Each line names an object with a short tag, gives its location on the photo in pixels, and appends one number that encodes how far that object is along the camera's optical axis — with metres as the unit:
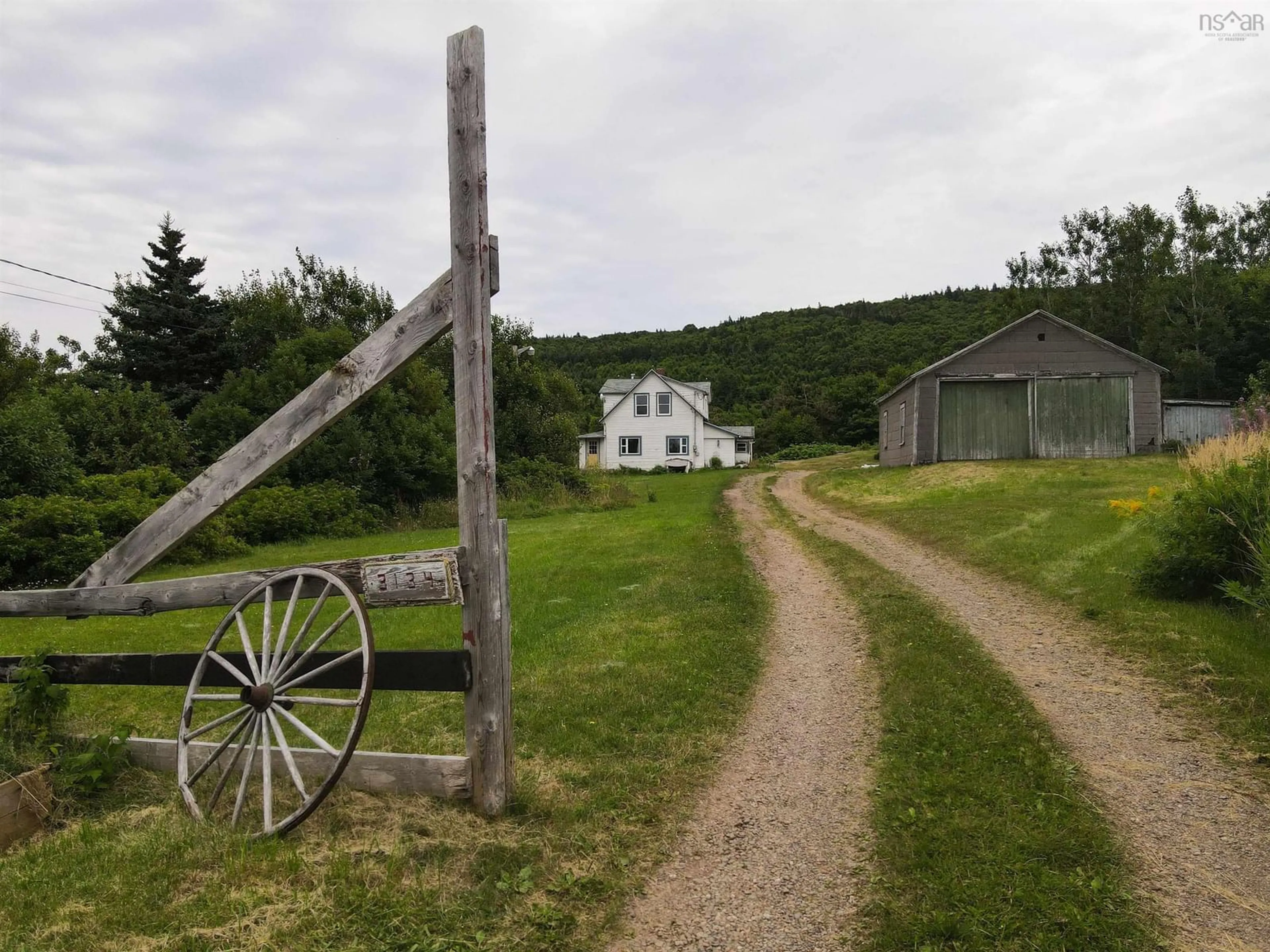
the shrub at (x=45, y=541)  15.03
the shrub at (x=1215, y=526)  7.66
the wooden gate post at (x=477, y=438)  4.16
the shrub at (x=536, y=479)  28.58
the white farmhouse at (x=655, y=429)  53.53
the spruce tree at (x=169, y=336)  32.41
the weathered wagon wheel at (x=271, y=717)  3.84
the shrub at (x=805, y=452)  60.81
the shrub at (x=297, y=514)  21.42
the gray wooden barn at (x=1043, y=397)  26.23
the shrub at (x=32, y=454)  17.22
